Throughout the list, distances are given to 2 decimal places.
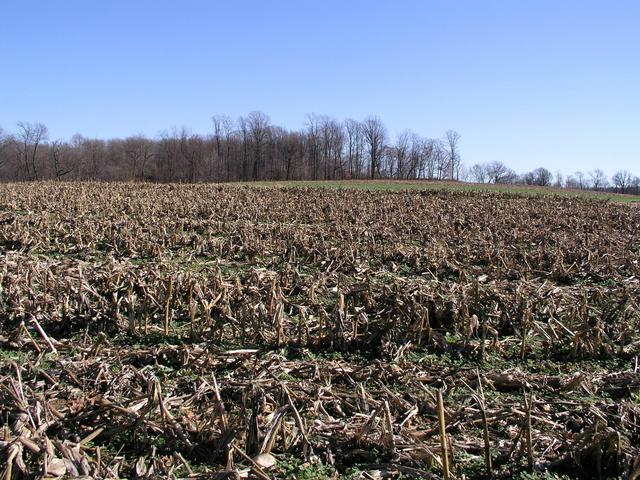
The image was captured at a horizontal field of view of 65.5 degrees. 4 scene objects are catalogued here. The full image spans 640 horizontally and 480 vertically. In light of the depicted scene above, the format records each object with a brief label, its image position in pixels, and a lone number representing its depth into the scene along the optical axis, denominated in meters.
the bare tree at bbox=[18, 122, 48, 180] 98.38
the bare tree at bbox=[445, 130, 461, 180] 130.50
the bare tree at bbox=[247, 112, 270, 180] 110.25
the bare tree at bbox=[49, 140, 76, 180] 97.75
